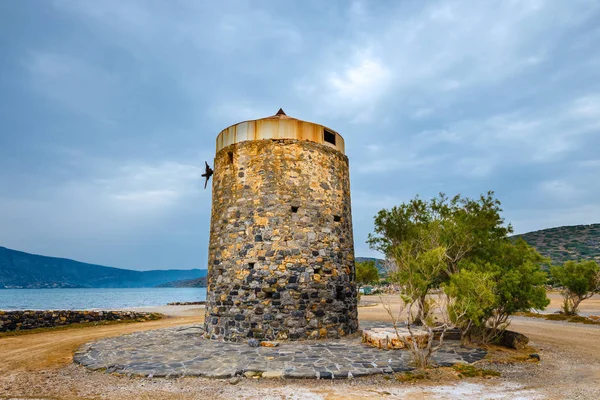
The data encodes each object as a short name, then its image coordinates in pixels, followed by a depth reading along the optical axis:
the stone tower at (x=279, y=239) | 10.22
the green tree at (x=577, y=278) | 18.75
